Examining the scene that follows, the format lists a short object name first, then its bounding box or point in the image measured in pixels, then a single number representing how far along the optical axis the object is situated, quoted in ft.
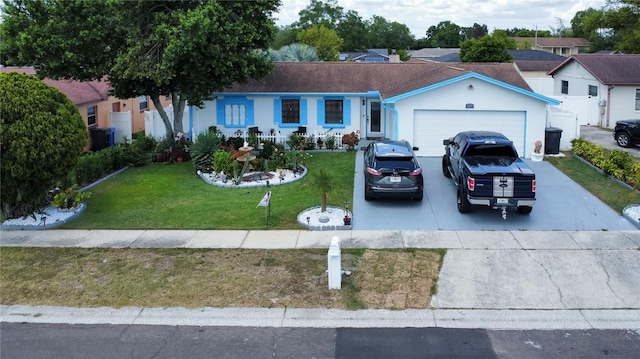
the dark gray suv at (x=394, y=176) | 50.04
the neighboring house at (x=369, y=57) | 214.20
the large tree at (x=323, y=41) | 215.51
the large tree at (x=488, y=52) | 144.56
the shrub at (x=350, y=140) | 77.00
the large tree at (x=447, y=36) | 384.47
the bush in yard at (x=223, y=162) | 61.00
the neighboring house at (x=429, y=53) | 233.51
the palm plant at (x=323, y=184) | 47.06
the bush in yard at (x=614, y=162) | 55.93
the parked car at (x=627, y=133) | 78.18
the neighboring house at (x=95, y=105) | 82.64
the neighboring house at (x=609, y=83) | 97.04
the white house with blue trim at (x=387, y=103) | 70.28
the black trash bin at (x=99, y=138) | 83.87
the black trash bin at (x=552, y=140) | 71.61
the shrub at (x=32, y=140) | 44.11
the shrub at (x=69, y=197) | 49.21
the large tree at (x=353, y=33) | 337.11
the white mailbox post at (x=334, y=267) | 33.68
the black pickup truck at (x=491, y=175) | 45.11
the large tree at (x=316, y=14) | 328.90
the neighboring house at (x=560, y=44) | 281.13
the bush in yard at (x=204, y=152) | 64.49
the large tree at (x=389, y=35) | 363.76
